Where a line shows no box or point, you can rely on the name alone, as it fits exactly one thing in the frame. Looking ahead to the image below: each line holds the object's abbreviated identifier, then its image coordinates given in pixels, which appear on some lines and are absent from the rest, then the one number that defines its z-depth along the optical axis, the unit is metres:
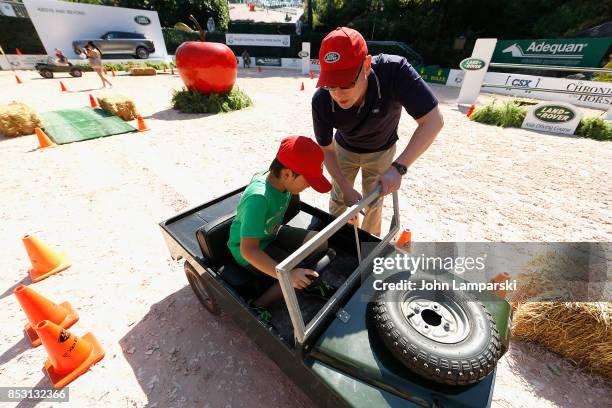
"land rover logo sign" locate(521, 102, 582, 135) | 7.74
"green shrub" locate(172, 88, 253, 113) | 9.15
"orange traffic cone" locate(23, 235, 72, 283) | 2.89
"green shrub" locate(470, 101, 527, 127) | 8.51
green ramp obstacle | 6.74
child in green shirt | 1.65
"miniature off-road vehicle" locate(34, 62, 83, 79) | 13.96
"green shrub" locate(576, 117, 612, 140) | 7.45
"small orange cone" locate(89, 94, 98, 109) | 9.18
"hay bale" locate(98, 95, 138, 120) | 7.98
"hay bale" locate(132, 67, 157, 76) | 16.27
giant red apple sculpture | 8.32
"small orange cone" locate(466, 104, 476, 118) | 9.47
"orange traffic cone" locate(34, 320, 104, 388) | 2.03
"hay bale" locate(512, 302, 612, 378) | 2.03
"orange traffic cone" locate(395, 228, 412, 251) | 3.28
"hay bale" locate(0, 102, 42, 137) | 6.53
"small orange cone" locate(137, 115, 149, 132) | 7.23
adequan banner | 14.13
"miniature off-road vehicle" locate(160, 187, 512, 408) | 1.30
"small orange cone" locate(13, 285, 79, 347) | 2.30
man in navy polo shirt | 1.86
